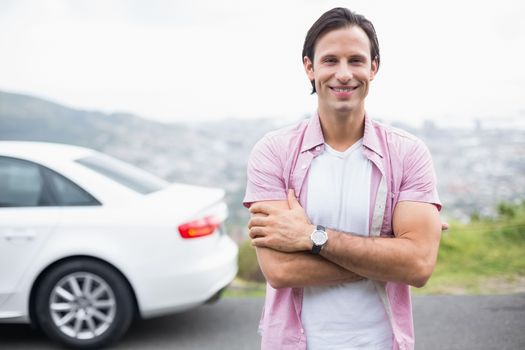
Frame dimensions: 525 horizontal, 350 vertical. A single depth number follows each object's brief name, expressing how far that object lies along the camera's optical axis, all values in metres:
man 2.06
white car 4.81
